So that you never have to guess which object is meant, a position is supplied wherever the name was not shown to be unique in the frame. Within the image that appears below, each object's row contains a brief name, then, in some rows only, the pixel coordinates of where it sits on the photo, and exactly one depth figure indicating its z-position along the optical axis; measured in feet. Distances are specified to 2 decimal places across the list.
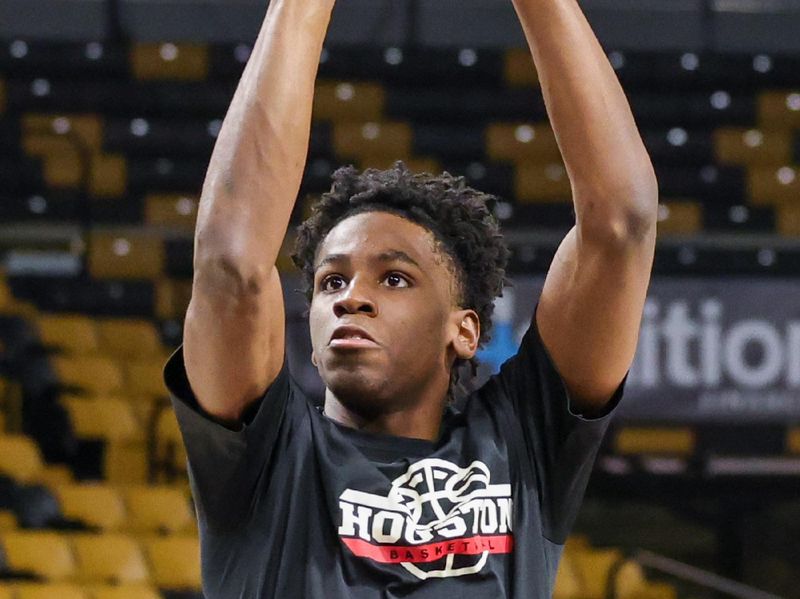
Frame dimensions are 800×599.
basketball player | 10.27
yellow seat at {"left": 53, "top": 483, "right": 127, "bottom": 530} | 34.70
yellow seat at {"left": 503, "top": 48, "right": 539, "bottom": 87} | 51.86
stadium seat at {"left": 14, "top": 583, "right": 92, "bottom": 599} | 28.25
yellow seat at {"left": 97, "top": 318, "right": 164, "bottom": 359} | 42.93
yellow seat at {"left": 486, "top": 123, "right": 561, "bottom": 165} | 50.92
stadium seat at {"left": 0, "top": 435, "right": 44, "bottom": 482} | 34.66
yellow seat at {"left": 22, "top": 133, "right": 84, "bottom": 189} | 48.79
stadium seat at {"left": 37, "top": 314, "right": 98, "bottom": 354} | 41.99
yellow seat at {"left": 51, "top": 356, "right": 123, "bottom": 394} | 40.43
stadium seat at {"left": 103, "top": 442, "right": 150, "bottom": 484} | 39.06
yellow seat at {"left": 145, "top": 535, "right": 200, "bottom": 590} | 32.36
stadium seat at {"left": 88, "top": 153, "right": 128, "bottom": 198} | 49.12
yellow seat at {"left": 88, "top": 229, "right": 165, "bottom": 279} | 46.17
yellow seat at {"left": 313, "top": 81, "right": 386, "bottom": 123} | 51.25
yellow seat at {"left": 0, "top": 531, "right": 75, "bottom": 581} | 30.85
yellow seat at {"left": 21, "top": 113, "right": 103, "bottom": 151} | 49.65
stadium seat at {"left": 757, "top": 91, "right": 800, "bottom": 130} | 52.19
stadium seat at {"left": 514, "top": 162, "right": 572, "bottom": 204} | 48.91
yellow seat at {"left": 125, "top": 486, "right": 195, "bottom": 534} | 35.33
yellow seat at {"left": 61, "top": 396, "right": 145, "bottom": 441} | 38.73
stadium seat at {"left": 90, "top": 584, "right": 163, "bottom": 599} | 29.29
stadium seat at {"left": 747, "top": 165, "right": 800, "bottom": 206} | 50.10
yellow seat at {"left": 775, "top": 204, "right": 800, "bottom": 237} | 47.93
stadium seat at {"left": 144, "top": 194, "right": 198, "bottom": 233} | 47.72
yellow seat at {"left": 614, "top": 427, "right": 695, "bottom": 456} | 41.76
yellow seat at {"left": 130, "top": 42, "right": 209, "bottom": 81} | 51.29
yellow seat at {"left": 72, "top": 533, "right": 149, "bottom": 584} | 31.60
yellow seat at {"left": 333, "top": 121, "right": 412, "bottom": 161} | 49.28
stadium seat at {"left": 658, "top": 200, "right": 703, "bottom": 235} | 47.68
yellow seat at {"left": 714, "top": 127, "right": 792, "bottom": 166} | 51.04
